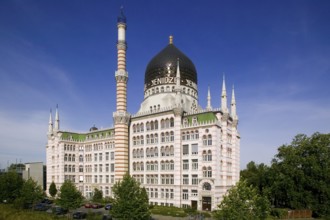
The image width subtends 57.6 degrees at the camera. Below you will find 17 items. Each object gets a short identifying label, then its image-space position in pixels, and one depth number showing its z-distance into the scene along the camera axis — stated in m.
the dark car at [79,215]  50.28
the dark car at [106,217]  46.03
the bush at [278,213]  53.53
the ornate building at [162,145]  59.81
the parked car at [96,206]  64.94
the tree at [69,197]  51.38
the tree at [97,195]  75.26
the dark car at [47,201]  71.39
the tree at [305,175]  56.03
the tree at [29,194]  54.75
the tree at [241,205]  30.36
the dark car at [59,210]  53.59
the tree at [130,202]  37.47
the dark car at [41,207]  56.96
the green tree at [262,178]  68.14
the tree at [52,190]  84.41
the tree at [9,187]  62.66
